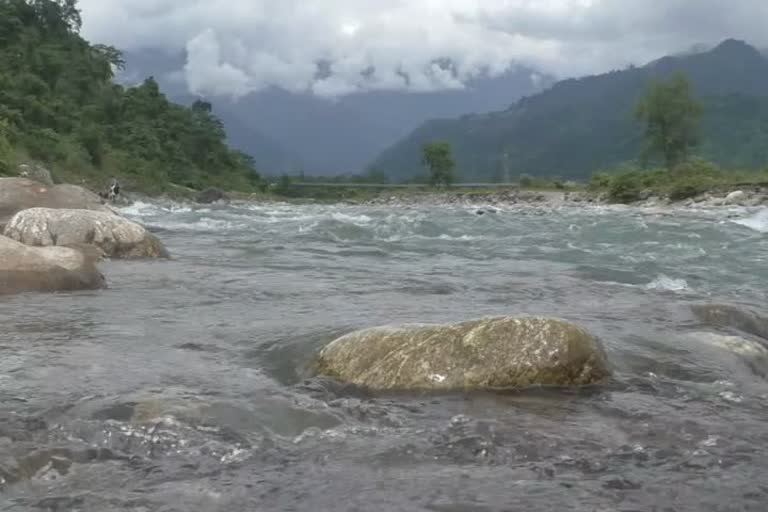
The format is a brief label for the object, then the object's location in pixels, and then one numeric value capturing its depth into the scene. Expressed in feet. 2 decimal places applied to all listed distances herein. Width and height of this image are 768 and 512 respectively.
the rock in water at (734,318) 30.49
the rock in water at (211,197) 172.24
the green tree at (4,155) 91.52
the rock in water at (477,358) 21.86
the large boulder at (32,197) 55.62
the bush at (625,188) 149.89
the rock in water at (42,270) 33.42
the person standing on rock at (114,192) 134.18
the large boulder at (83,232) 44.75
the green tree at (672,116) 217.77
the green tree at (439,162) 272.10
